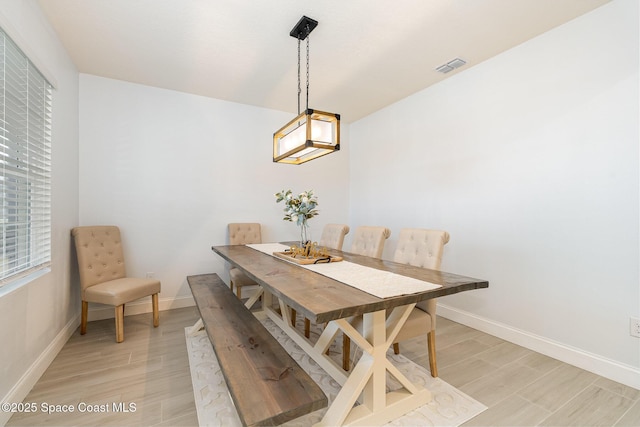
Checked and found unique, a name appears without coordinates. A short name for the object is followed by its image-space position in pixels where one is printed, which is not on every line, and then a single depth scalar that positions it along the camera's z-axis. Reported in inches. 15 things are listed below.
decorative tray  83.2
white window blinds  63.8
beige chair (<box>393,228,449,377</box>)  72.1
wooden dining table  49.6
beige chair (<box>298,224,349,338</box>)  118.6
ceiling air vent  109.6
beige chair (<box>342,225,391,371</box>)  103.3
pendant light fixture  79.8
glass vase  90.3
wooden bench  41.9
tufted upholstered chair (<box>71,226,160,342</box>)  97.4
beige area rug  60.9
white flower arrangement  89.6
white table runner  56.5
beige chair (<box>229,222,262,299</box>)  140.8
